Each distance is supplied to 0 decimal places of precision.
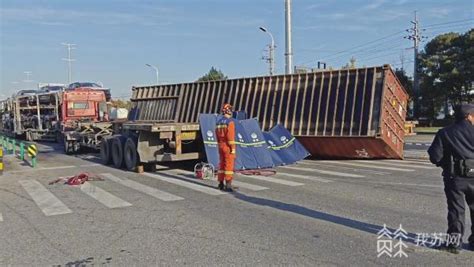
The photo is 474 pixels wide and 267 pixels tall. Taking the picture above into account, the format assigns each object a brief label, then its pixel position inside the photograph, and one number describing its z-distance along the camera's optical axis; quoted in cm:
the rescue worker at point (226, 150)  930
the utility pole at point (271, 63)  5781
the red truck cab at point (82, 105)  2358
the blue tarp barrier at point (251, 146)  1245
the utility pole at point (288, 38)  2288
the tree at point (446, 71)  4369
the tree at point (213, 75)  7112
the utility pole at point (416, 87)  4895
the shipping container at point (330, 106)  1456
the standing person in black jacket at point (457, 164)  500
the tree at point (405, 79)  5259
